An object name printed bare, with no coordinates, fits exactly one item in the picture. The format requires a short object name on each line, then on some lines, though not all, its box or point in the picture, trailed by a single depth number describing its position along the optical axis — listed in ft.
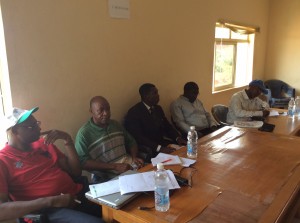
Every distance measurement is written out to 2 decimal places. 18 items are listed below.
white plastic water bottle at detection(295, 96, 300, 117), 11.30
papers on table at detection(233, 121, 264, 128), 9.50
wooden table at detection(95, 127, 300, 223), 4.04
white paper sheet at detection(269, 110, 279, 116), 11.36
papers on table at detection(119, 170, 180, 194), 4.52
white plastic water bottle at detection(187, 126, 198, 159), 6.44
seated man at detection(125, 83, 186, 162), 8.66
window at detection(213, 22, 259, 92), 15.37
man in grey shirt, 10.53
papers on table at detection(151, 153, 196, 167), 5.90
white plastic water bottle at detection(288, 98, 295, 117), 11.21
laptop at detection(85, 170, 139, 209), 4.19
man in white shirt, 11.06
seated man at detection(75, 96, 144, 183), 6.89
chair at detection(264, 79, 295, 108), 19.69
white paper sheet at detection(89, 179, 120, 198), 4.48
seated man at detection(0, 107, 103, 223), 5.04
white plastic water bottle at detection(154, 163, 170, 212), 4.11
